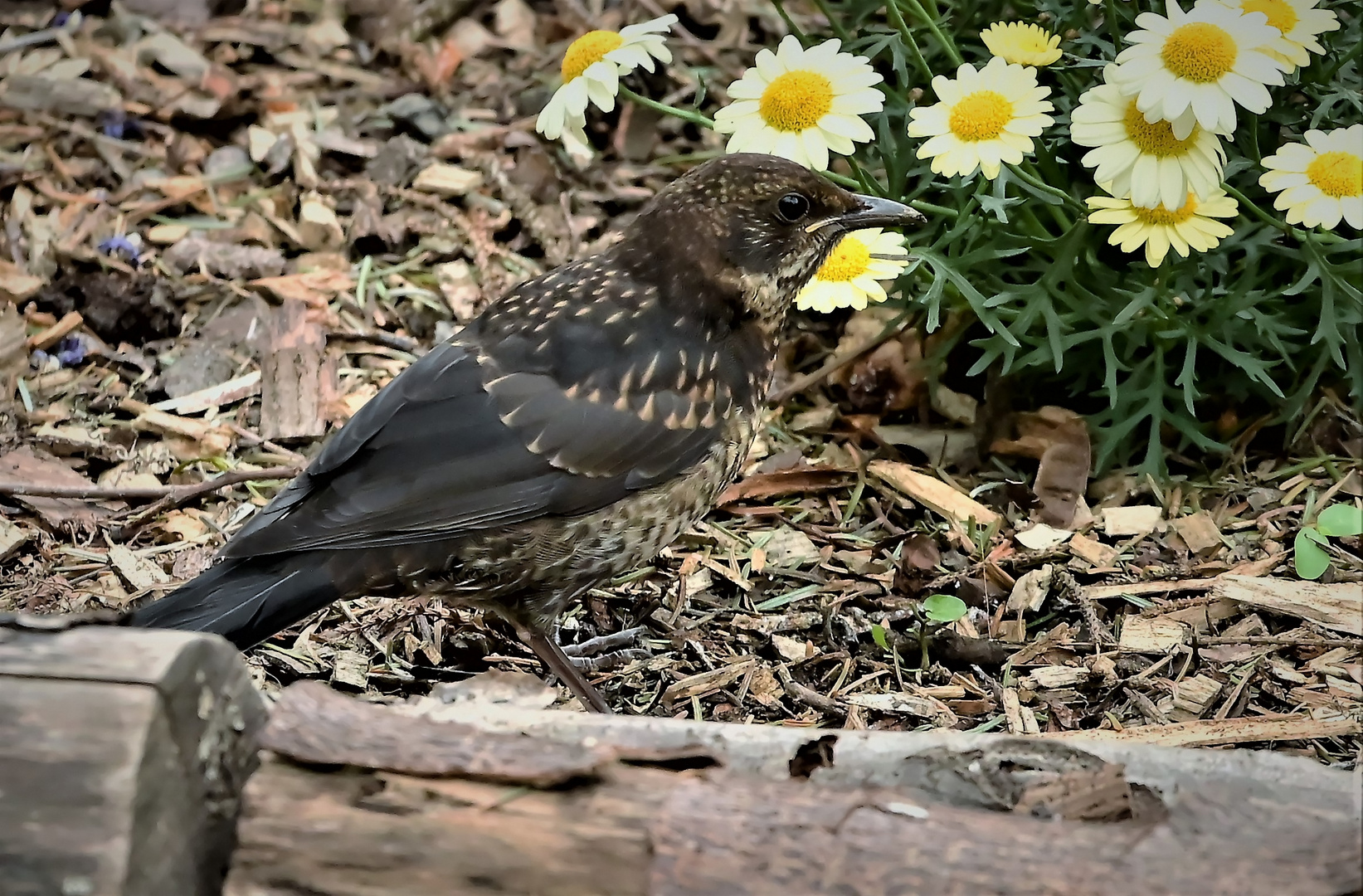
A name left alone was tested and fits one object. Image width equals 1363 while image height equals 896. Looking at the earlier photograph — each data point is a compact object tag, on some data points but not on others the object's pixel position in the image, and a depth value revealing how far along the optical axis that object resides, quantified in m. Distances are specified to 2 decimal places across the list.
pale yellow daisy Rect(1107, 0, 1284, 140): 5.34
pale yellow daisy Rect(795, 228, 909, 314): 6.57
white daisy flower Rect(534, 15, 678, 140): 6.36
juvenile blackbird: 5.39
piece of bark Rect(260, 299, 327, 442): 7.71
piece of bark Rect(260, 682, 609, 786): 3.58
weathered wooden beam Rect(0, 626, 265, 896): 3.36
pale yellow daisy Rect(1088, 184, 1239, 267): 5.93
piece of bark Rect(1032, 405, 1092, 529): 7.14
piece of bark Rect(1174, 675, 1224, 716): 5.70
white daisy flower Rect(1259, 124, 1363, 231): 5.65
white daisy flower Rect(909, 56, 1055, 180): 5.87
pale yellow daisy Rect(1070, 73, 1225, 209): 5.55
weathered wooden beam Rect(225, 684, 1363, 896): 3.37
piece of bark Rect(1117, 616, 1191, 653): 6.15
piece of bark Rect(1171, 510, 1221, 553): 6.81
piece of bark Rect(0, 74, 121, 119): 9.85
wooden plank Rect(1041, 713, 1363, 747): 5.30
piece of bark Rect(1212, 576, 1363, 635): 6.08
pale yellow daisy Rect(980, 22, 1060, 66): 6.25
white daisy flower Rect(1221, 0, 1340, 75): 5.63
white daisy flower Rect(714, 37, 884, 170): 6.21
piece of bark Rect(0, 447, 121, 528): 6.93
